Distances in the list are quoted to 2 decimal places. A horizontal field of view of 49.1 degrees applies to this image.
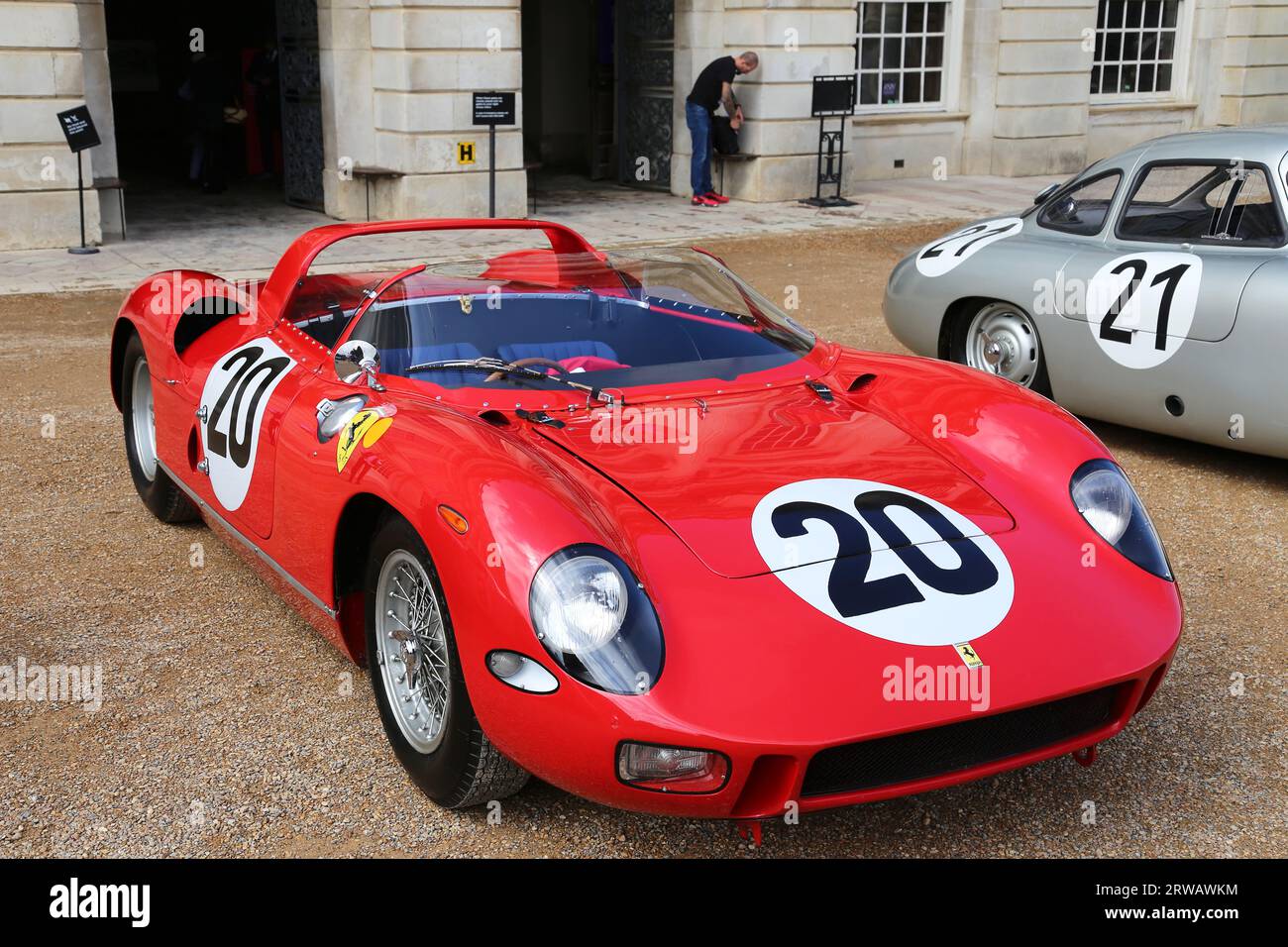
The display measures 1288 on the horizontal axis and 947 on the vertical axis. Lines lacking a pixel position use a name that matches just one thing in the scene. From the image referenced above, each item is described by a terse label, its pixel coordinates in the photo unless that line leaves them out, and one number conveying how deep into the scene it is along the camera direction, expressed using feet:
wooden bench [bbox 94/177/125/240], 41.27
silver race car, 18.97
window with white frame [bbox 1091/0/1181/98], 62.85
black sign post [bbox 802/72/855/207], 50.31
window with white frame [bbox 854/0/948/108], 57.11
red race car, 9.46
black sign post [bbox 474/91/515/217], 43.96
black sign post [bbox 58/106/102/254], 38.68
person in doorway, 49.80
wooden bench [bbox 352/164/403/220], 45.09
